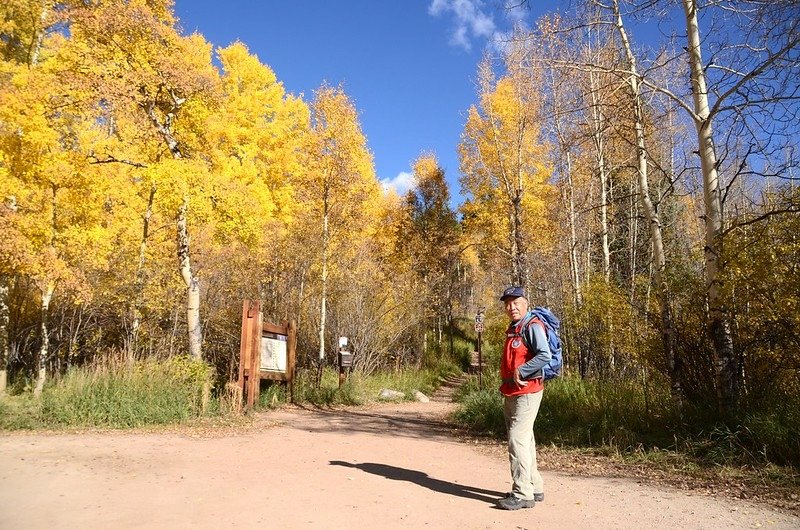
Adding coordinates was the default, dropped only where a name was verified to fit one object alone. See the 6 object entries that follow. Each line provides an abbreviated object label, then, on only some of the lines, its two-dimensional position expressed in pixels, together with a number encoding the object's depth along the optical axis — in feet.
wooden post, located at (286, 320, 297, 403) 39.96
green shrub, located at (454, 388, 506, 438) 28.86
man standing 13.43
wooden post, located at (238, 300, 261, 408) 32.91
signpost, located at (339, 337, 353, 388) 42.83
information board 36.29
